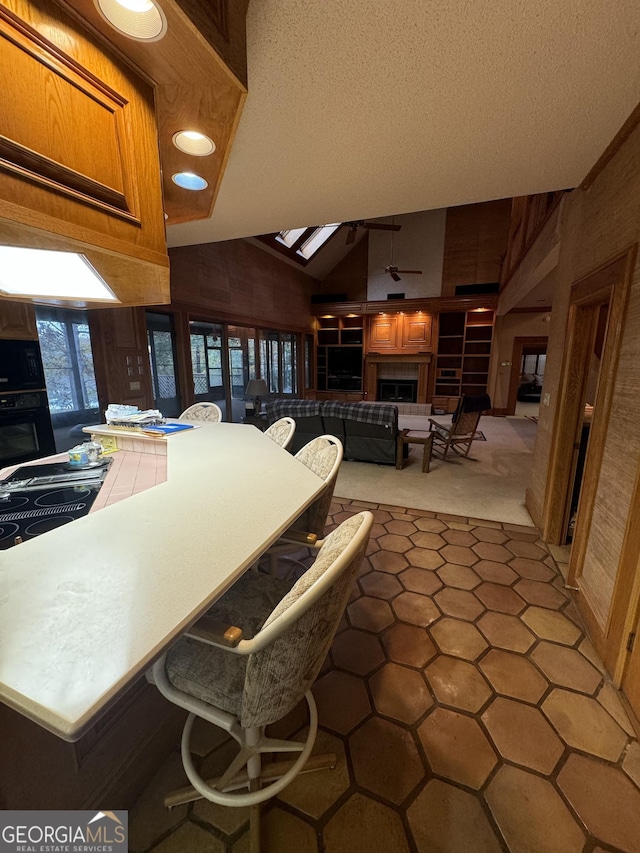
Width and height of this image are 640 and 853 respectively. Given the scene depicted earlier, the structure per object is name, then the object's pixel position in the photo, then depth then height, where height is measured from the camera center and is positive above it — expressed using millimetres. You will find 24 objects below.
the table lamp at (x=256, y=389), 4781 -352
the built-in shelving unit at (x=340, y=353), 8531 +289
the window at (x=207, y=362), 4906 +34
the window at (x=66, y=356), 3753 +93
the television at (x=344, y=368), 8562 -97
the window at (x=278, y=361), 6637 +70
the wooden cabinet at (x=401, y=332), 7715 +750
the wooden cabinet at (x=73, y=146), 663 +503
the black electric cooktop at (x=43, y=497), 1043 -496
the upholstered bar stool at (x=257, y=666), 677 -772
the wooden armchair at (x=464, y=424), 4094 -746
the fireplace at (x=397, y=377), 7824 -306
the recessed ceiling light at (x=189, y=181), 1508 +844
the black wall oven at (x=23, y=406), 2654 -349
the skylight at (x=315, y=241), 7138 +2682
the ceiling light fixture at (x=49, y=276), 1124 +327
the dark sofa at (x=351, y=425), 3756 -699
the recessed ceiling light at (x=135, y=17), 705 +750
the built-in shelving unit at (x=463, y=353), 7531 +262
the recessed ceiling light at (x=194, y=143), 1188 +814
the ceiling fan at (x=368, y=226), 5102 +2158
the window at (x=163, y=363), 4238 +14
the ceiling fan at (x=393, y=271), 6203 +1749
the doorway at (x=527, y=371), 7254 -202
